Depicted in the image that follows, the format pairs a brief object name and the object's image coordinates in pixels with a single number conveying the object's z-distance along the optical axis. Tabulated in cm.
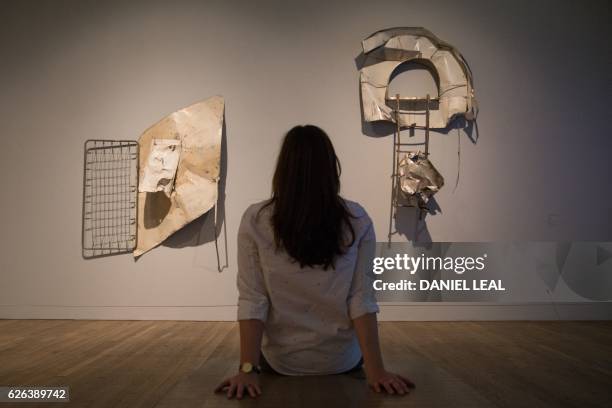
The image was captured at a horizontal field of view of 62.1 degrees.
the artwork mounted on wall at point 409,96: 353
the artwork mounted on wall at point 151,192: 347
